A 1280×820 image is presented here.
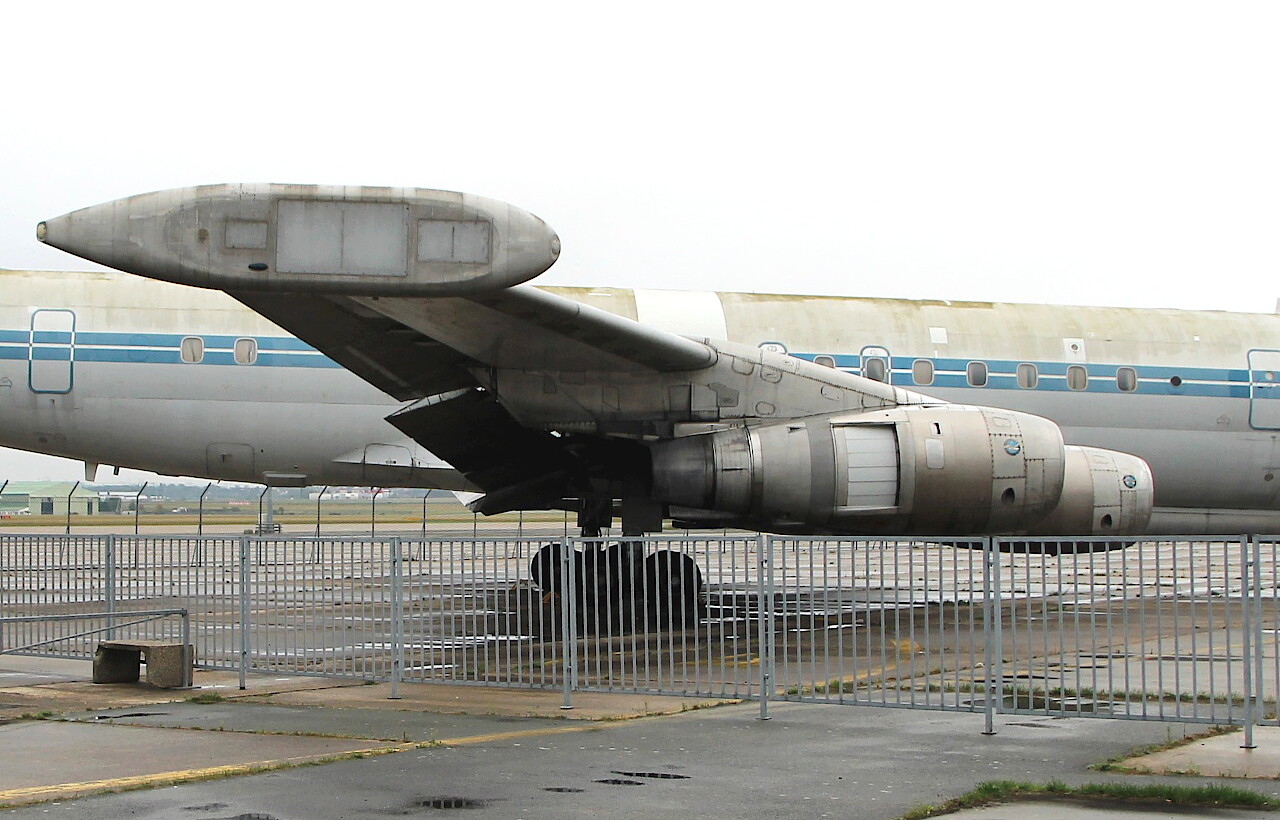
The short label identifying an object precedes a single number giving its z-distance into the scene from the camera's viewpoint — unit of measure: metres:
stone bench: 10.83
